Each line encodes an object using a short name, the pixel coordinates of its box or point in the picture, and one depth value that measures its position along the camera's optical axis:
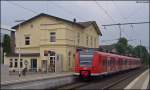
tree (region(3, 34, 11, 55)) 26.84
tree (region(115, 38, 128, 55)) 43.07
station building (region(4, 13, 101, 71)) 24.38
